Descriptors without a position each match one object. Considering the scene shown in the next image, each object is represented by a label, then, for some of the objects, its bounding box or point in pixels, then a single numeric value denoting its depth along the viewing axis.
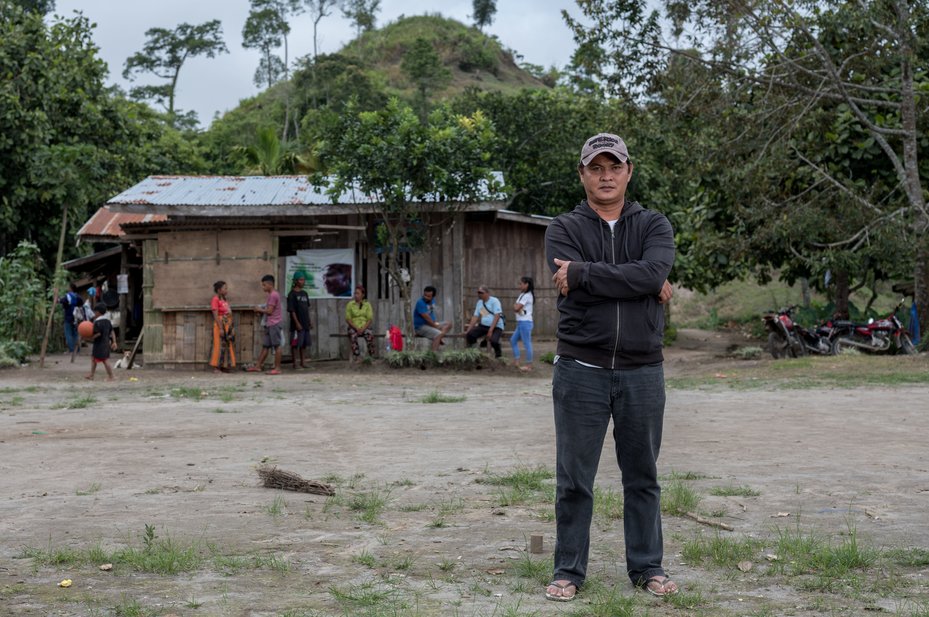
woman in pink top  17.27
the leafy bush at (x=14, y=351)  18.22
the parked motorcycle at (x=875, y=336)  18.16
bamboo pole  18.07
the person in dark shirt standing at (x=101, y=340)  15.55
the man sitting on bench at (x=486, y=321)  18.06
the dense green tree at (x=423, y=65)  49.00
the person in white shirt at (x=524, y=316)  17.22
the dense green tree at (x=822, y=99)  16.70
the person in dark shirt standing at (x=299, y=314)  18.00
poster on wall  19.41
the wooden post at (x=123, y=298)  23.94
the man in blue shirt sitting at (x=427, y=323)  18.33
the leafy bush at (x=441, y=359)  17.09
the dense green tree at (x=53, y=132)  23.19
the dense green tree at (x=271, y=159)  31.95
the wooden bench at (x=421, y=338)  18.84
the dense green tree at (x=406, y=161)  16.66
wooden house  17.94
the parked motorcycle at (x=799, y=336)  18.77
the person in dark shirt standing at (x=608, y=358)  4.11
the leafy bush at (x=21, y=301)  19.78
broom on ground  6.34
